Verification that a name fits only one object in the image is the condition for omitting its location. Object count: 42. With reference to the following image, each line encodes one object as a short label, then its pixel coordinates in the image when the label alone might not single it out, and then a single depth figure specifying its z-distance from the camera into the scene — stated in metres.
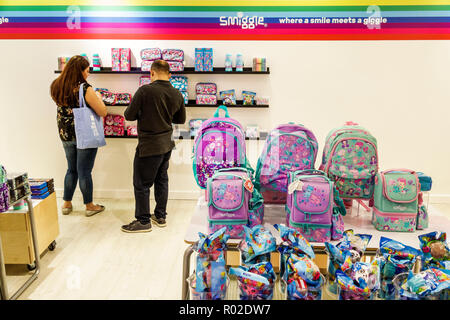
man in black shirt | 3.72
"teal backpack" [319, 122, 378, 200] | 2.62
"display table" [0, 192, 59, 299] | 3.20
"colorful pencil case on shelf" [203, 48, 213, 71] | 4.71
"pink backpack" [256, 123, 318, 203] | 2.74
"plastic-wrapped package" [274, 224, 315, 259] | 1.73
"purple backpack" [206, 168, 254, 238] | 2.28
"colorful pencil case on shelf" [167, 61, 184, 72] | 4.73
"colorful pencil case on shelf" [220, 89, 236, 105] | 4.83
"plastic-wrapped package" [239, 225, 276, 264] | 1.76
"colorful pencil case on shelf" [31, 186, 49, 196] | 3.48
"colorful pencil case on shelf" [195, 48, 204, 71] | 4.72
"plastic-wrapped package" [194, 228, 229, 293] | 1.60
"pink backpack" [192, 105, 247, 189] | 2.85
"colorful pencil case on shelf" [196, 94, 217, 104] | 4.84
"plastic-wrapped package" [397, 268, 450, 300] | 1.45
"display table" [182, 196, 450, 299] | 2.13
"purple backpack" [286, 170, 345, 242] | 2.24
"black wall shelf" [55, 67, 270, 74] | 4.74
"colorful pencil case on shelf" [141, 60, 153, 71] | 4.72
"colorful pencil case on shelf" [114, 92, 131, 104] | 4.91
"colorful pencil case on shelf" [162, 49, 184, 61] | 4.71
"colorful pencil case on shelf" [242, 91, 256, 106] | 4.83
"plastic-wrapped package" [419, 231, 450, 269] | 1.74
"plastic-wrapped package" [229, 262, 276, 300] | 1.54
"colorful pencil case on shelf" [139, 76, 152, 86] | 4.82
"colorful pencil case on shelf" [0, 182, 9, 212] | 2.79
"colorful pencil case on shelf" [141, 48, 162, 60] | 4.70
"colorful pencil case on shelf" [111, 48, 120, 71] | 4.75
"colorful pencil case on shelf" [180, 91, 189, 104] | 4.82
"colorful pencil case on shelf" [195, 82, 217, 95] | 4.83
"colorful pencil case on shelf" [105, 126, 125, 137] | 4.97
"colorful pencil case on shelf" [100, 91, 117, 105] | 4.90
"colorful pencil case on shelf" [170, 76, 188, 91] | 4.81
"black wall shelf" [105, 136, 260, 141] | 4.98
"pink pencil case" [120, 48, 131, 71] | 4.76
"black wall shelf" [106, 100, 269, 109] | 4.81
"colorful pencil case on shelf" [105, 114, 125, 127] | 4.96
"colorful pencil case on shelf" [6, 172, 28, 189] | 2.94
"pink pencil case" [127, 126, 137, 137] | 4.94
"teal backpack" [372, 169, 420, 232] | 2.38
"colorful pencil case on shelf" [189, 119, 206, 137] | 4.92
